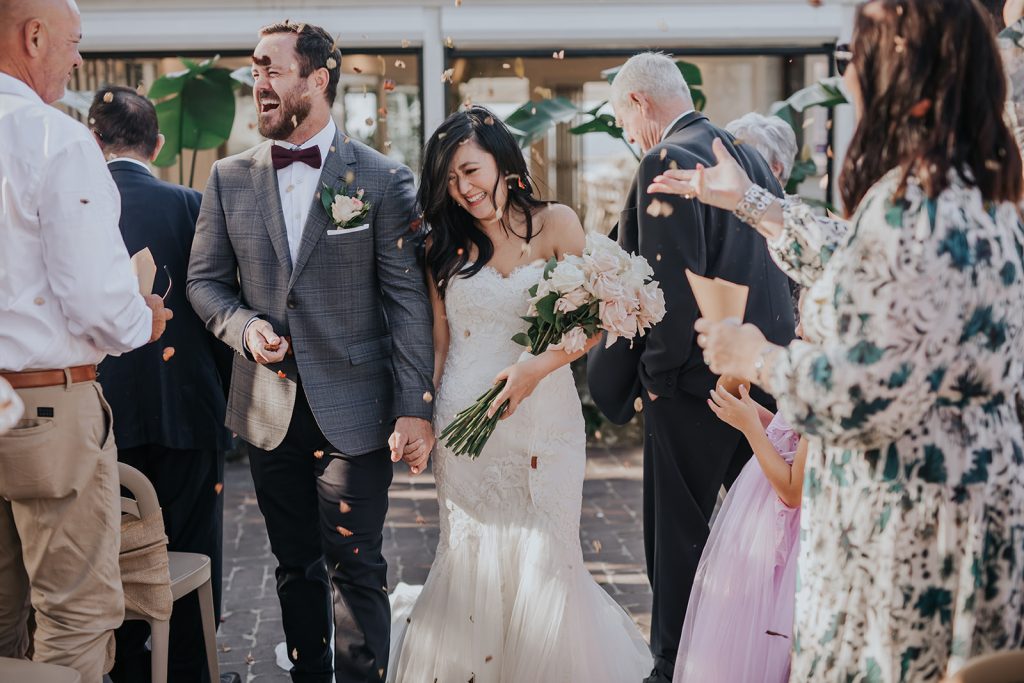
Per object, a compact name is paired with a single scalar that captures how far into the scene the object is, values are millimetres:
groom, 3752
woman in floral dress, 2092
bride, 3842
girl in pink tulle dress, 3283
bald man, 2898
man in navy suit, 4238
